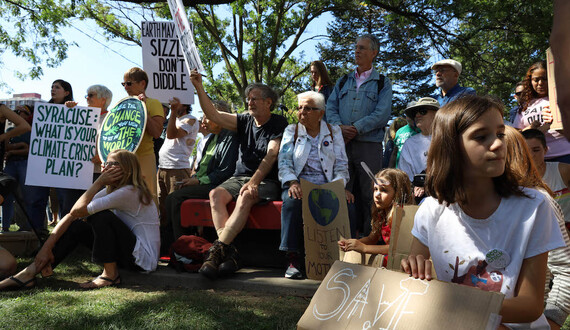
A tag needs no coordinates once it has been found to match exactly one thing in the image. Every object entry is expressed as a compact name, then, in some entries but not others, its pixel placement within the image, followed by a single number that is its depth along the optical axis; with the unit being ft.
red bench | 16.62
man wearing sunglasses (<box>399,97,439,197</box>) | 16.46
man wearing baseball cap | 17.90
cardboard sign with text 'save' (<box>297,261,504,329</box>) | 5.10
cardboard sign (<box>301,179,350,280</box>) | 14.90
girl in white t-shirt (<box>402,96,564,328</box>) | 6.02
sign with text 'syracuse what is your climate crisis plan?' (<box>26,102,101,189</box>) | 19.77
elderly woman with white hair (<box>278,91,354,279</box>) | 15.70
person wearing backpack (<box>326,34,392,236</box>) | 17.75
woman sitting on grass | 15.34
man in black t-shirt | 15.92
